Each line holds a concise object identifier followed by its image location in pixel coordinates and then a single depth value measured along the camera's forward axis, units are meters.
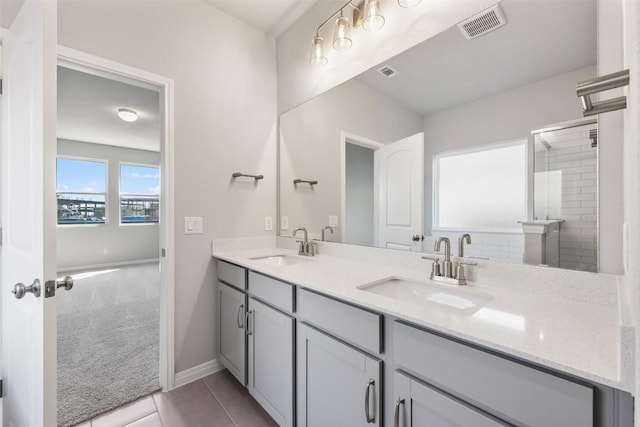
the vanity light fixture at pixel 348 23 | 1.57
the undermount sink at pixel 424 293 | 1.11
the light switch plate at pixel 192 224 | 1.98
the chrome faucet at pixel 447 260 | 1.26
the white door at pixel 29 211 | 0.94
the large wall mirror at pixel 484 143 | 1.04
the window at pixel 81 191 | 5.46
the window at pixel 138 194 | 6.19
